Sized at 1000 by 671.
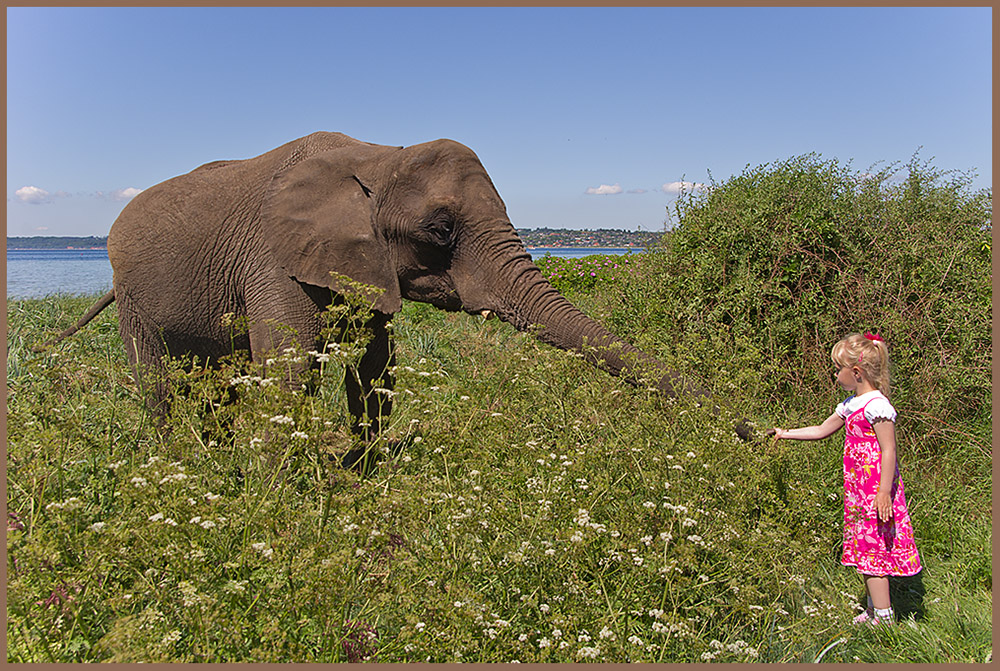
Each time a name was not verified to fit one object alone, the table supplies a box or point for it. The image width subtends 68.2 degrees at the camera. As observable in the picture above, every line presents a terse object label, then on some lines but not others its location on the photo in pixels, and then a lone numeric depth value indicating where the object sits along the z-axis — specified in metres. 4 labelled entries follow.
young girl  3.64
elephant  4.54
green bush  5.78
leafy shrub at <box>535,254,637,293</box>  14.59
